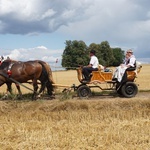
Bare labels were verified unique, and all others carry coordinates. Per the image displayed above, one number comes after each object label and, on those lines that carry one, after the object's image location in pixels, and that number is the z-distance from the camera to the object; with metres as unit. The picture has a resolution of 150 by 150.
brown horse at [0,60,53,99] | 12.23
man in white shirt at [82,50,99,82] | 12.41
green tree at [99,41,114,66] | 83.19
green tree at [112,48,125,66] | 103.86
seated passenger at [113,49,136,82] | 12.42
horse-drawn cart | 12.45
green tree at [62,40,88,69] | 71.75
